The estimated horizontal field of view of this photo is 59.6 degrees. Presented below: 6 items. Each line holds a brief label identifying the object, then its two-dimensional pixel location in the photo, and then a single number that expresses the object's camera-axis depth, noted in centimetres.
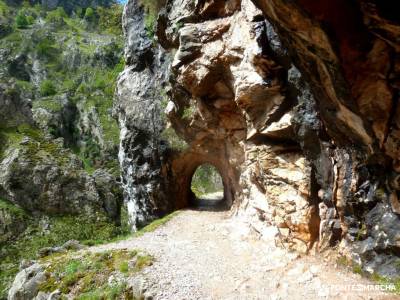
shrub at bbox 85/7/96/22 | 8956
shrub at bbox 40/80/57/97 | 6134
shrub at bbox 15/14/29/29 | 7994
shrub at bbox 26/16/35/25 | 8381
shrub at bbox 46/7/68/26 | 8613
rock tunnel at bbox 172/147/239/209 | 2159
